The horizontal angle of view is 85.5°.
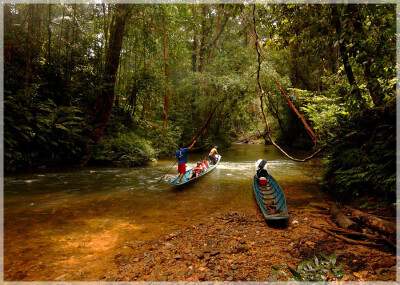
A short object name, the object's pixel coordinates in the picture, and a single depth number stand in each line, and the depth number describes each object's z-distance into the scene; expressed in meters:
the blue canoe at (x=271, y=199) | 5.15
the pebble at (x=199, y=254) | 3.75
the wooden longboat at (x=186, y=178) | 8.59
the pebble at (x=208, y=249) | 3.94
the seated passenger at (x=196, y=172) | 9.67
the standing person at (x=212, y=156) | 13.57
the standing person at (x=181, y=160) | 8.99
